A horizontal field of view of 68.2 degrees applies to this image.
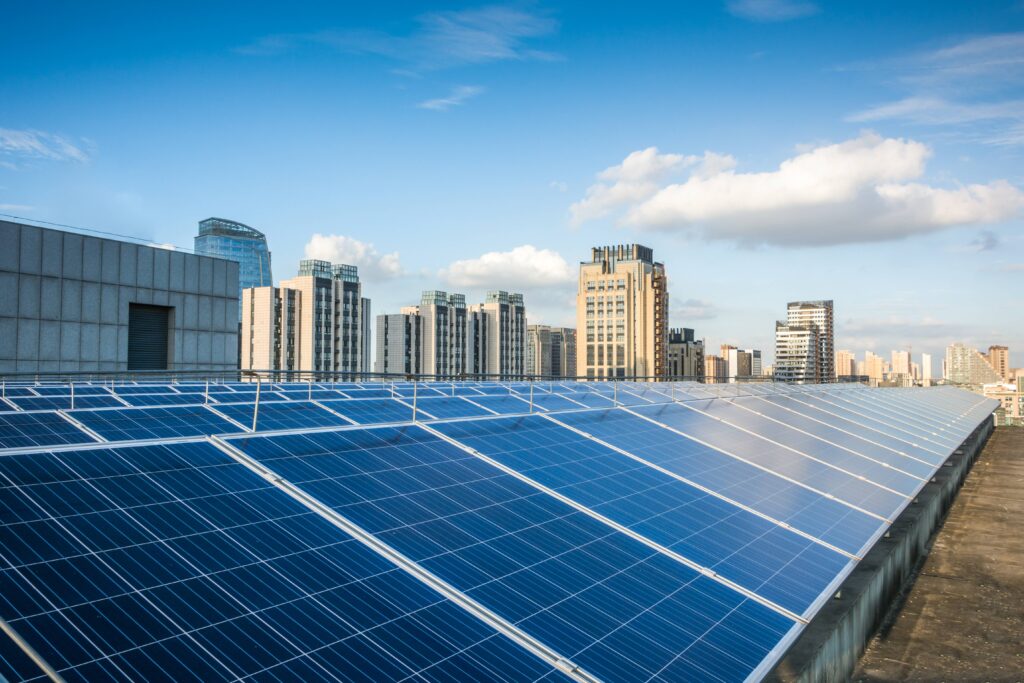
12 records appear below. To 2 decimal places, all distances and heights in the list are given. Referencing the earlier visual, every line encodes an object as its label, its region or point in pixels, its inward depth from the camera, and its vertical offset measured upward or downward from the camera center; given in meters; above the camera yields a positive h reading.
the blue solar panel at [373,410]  17.50 -1.34
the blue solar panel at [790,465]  17.45 -2.66
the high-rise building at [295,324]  185.88 +8.50
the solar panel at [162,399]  20.63 -1.21
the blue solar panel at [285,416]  15.25 -1.29
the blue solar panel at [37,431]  10.39 -1.14
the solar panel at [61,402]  18.52 -1.19
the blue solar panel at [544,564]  7.91 -2.52
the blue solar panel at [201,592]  5.79 -2.08
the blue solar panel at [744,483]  14.13 -2.59
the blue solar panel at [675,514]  10.91 -2.57
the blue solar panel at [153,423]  12.44 -1.25
